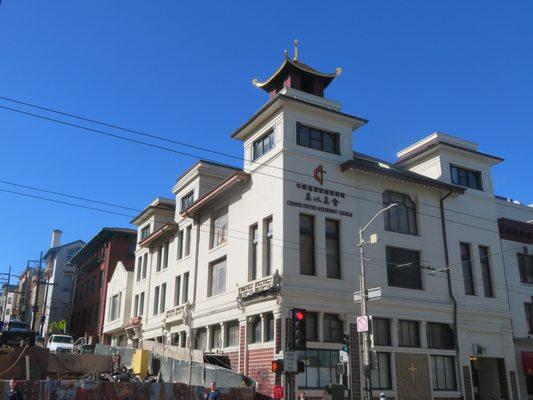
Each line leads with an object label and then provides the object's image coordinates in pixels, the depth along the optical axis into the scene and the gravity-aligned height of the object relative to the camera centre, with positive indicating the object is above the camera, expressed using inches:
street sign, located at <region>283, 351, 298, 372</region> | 751.0 +31.5
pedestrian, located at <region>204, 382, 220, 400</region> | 835.0 -15.1
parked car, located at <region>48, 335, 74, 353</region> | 1753.4 +126.3
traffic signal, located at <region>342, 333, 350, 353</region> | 857.5 +62.3
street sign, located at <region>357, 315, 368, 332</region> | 846.5 +91.2
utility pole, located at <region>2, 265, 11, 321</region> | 3105.3 +577.2
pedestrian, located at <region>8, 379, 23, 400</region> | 719.7 -12.7
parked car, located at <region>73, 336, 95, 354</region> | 1743.6 +103.4
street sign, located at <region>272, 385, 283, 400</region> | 883.4 -12.1
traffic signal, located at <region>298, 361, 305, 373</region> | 762.2 +22.9
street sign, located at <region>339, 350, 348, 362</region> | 852.2 +42.6
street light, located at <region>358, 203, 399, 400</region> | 802.2 +61.4
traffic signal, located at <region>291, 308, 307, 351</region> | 721.6 +73.6
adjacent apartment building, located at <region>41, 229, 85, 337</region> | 3348.9 +639.3
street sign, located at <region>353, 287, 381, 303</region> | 853.5 +136.3
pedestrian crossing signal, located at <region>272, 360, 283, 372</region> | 757.3 +23.9
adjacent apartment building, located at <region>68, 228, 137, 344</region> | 2404.0 +491.5
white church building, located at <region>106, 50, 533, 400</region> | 1104.8 +276.4
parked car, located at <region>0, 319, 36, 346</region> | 1341.0 +106.8
